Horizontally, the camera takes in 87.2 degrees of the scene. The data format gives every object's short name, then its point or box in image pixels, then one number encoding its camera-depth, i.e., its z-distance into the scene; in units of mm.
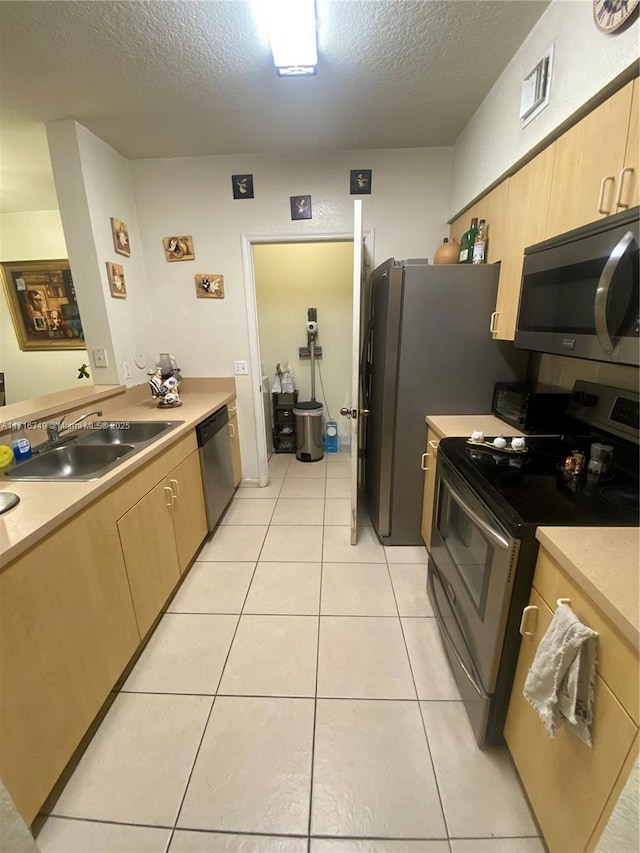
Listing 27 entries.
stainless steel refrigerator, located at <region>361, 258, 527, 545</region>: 1753
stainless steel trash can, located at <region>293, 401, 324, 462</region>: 3516
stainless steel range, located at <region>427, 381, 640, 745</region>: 956
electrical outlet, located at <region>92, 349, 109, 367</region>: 2230
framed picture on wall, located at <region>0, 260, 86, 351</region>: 3426
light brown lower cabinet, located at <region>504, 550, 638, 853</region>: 642
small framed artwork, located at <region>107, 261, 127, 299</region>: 2197
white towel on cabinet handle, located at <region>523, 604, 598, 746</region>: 711
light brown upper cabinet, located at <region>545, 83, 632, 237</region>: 968
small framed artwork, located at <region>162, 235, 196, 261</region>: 2527
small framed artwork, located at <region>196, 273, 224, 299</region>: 2598
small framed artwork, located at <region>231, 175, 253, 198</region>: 2404
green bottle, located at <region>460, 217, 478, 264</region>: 1874
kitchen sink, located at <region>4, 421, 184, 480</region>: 1448
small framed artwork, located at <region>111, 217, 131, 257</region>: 2248
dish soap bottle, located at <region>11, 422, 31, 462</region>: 1443
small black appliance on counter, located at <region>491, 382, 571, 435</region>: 1525
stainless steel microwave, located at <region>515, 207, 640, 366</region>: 835
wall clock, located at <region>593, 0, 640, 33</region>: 913
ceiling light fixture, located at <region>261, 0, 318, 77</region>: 1270
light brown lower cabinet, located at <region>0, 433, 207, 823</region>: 889
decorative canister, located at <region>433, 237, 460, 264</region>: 2000
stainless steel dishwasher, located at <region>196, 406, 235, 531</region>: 2150
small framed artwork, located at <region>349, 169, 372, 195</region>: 2342
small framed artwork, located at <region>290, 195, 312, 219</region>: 2418
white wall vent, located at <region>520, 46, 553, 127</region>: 1267
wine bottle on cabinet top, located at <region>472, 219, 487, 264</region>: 1794
